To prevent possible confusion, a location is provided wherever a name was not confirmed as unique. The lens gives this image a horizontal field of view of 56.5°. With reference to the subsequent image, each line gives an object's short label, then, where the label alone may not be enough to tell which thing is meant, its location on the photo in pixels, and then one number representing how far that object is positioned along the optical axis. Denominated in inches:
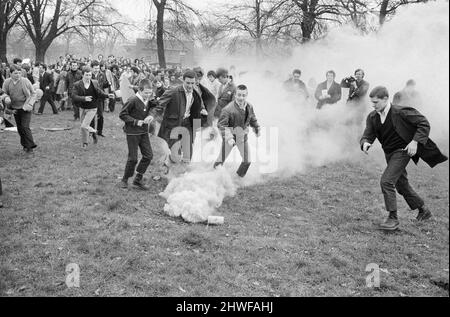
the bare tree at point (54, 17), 1258.0
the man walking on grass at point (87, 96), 402.0
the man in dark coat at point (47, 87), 628.1
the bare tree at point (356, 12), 562.6
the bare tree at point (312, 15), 689.0
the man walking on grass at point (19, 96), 355.9
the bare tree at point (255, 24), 808.9
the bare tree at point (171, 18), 1165.1
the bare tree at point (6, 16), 1112.4
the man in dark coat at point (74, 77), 581.4
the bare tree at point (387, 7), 507.4
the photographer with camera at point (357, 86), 442.6
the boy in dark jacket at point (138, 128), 282.7
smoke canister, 232.4
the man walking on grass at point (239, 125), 293.7
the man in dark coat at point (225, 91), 402.9
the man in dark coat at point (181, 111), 307.3
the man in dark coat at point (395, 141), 231.5
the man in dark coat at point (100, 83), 459.8
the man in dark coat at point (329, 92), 471.2
